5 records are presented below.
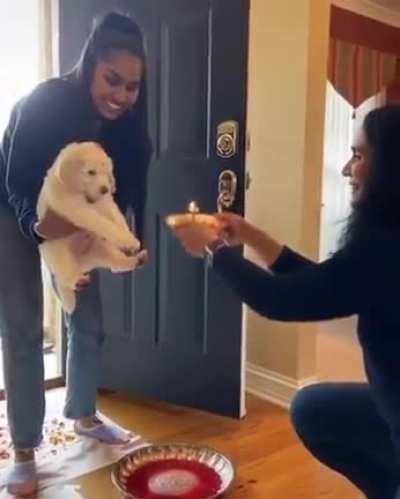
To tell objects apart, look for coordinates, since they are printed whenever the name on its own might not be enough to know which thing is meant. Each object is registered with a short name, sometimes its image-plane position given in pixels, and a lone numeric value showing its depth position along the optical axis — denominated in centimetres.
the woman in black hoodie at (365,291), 131
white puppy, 178
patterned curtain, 440
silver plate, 190
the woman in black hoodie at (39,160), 178
